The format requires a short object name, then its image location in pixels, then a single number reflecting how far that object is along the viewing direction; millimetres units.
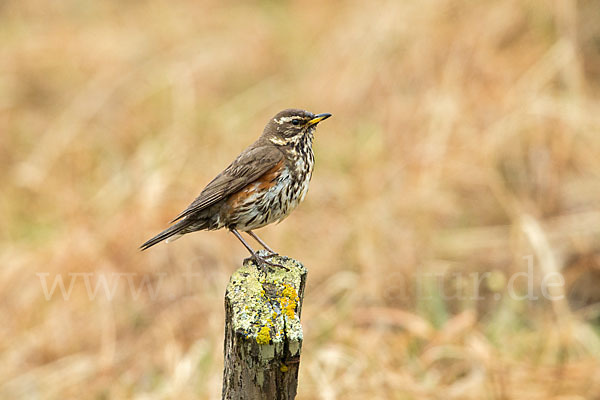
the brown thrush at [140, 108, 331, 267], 7590
